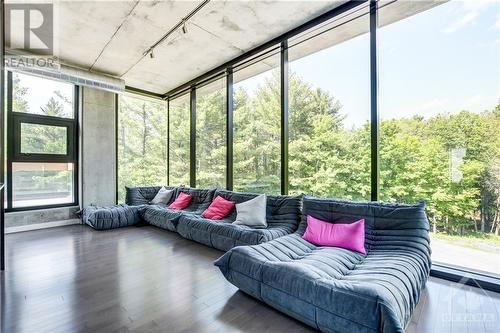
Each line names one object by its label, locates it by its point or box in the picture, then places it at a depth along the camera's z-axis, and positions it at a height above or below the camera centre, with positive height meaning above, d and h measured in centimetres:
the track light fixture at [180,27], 312 +204
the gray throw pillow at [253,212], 334 -64
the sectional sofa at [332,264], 149 -80
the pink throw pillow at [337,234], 241 -71
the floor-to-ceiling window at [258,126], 402 +72
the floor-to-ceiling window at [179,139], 584 +69
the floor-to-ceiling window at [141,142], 581 +64
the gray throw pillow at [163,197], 521 -64
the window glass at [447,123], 237 +47
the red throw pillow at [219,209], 382 -67
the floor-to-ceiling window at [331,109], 314 +82
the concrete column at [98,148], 508 +43
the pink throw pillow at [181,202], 470 -67
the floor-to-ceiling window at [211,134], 494 +70
